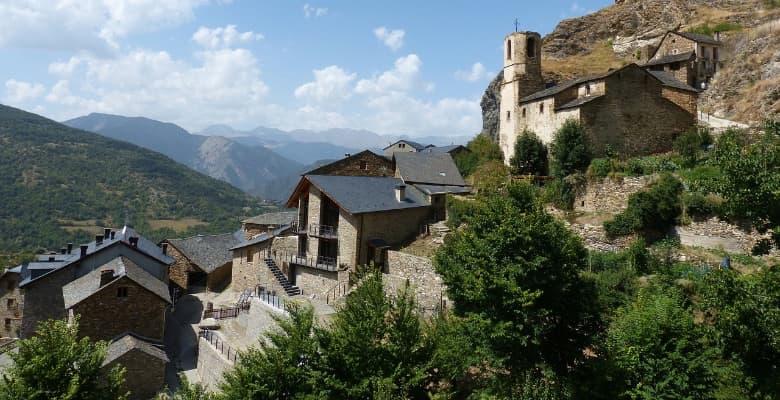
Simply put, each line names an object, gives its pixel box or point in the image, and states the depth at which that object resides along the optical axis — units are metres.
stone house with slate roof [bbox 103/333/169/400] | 25.50
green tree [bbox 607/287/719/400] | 12.77
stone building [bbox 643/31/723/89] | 41.72
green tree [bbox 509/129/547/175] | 32.06
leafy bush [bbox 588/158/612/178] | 26.31
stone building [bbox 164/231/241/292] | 42.12
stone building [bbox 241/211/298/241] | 44.19
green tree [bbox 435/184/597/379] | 13.82
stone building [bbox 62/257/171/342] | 28.27
